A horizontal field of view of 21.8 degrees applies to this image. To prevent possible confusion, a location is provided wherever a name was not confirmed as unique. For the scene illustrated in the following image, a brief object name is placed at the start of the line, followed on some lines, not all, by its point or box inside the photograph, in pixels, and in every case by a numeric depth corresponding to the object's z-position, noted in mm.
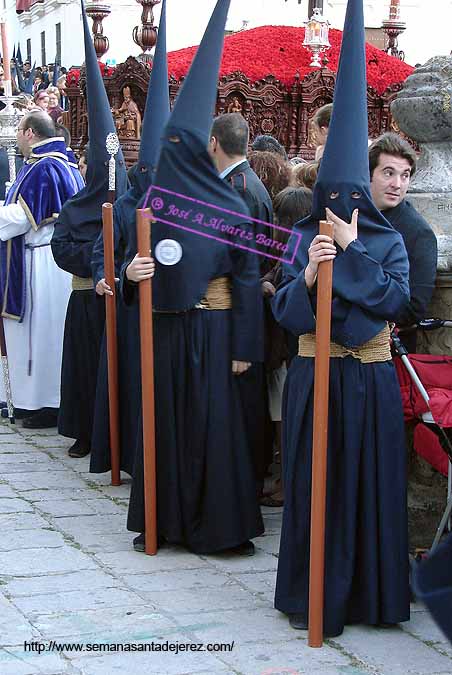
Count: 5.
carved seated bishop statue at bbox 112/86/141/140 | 11984
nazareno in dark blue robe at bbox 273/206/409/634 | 4285
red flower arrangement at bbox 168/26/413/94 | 12693
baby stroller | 4543
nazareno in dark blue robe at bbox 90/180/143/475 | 6359
